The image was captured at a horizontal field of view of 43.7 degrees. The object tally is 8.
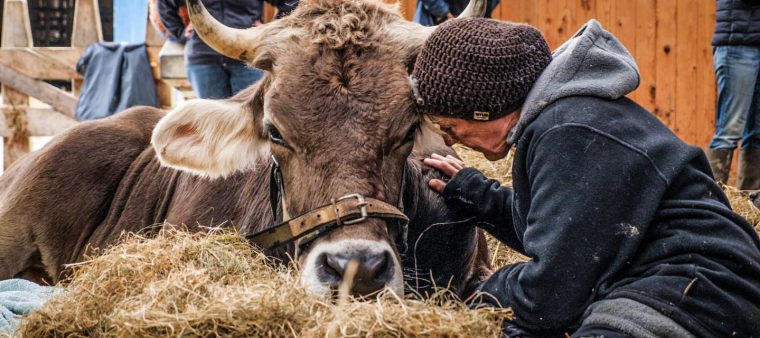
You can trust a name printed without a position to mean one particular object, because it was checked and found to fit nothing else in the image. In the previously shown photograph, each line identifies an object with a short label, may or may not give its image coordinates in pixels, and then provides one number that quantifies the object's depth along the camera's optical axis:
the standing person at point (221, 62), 7.04
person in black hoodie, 2.78
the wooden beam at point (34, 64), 11.85
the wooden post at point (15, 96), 12.02
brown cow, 3.53
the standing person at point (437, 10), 8.12
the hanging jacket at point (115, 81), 10.52
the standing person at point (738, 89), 7.27
